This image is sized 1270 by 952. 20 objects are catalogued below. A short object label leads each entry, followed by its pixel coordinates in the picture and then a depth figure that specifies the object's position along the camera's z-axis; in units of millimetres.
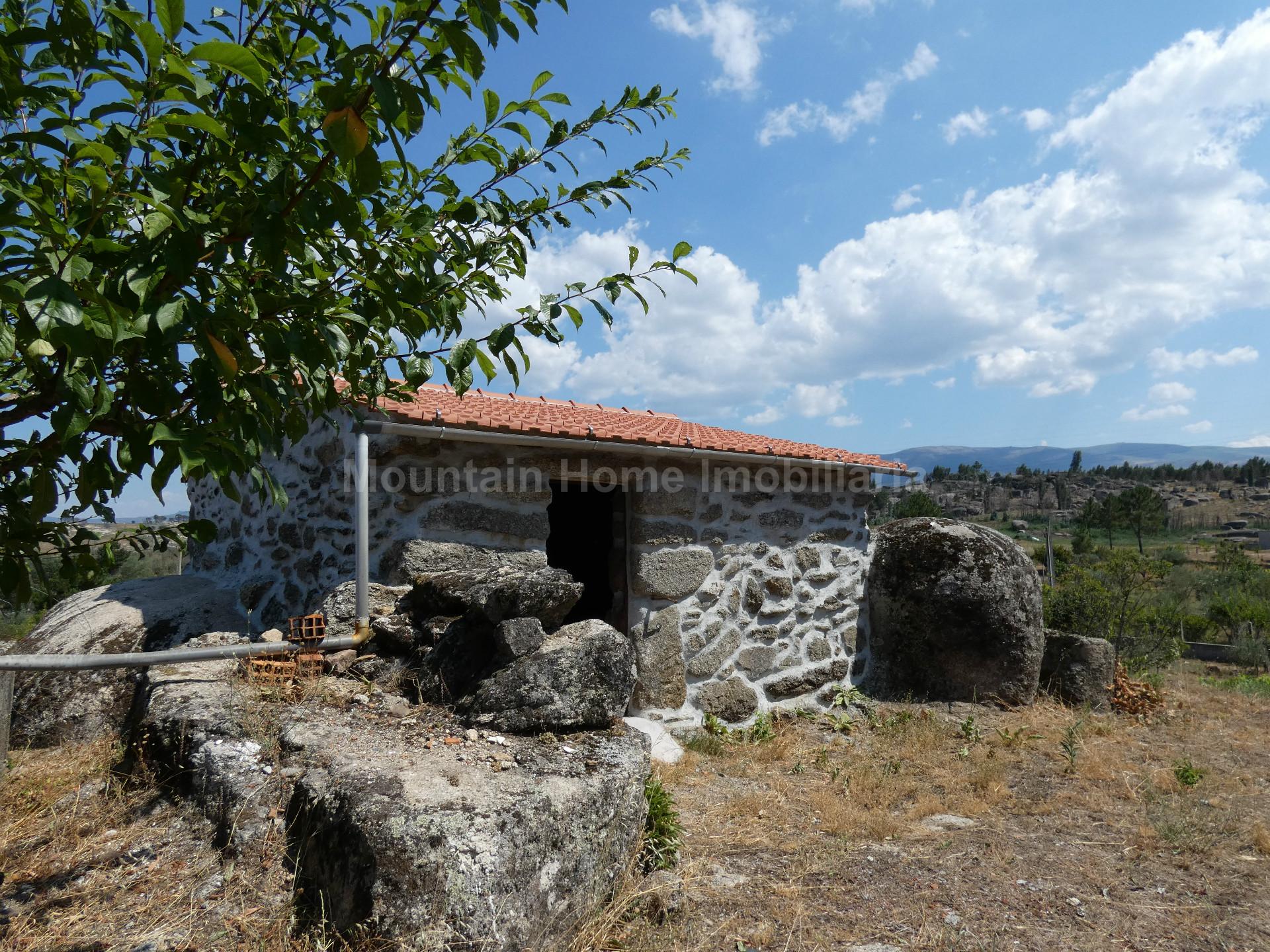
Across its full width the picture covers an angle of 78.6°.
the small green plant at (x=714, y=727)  6387
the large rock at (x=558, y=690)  3574
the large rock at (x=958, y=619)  7156
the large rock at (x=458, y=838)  2500
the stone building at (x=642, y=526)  5270
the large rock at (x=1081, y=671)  7512
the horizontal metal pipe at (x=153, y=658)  3744
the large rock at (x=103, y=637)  4676
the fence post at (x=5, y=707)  3766
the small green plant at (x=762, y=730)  6445
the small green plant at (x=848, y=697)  7109
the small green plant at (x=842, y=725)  6684
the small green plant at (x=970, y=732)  6352
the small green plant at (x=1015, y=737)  6266
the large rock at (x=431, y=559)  5039
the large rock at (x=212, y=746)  3105
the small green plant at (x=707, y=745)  5934
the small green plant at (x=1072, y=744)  5762
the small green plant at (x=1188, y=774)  5406
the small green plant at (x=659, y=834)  3596
